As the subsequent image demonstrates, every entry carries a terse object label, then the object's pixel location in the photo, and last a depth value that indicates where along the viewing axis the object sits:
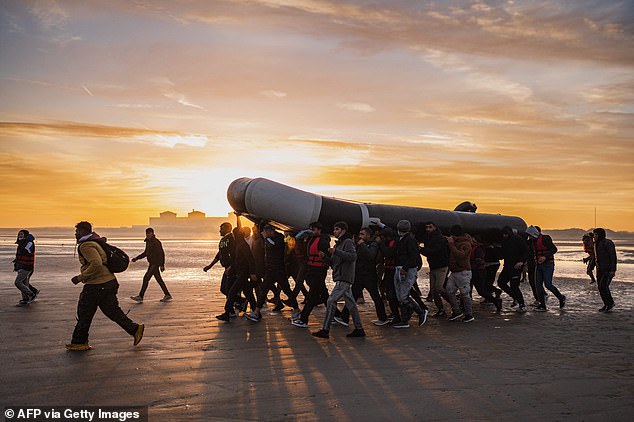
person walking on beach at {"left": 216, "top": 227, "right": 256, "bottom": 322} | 10.31
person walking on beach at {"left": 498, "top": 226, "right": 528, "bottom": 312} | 12.07
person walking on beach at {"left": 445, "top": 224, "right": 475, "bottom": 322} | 10.70
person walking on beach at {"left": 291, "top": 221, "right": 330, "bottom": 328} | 9.58
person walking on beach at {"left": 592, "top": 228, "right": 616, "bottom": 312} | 11.95
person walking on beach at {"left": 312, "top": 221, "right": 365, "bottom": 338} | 8.88
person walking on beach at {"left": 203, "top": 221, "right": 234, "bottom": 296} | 11.35
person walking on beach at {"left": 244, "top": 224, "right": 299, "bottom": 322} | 11.15
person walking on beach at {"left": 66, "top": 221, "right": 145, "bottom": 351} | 7.74
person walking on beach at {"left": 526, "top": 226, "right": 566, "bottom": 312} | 12.17
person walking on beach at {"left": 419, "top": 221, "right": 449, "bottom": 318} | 10.78
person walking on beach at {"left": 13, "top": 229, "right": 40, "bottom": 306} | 12.22
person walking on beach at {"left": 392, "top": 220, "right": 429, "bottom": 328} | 9.84
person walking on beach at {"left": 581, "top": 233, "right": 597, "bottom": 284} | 17.84
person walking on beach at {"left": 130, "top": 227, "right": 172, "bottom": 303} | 13.20
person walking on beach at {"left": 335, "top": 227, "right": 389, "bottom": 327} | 9.99
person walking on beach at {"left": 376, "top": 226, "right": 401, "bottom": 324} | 10.05
